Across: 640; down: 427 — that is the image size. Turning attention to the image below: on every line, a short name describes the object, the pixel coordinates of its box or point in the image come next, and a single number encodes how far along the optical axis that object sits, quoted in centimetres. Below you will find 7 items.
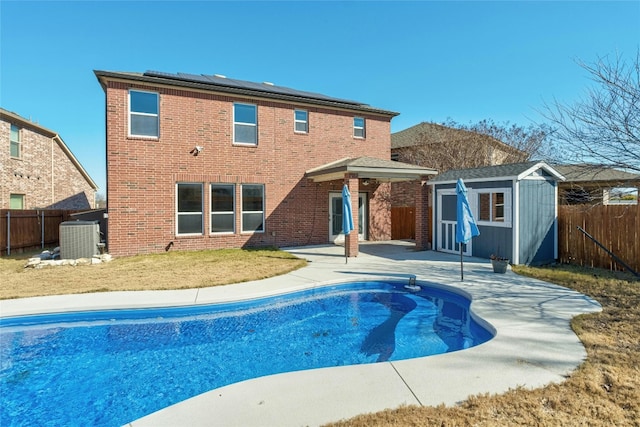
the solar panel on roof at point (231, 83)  1422
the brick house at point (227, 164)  1280
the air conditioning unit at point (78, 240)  1163
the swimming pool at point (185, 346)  429
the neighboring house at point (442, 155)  1939
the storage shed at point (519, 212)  1116
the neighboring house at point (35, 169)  1805
